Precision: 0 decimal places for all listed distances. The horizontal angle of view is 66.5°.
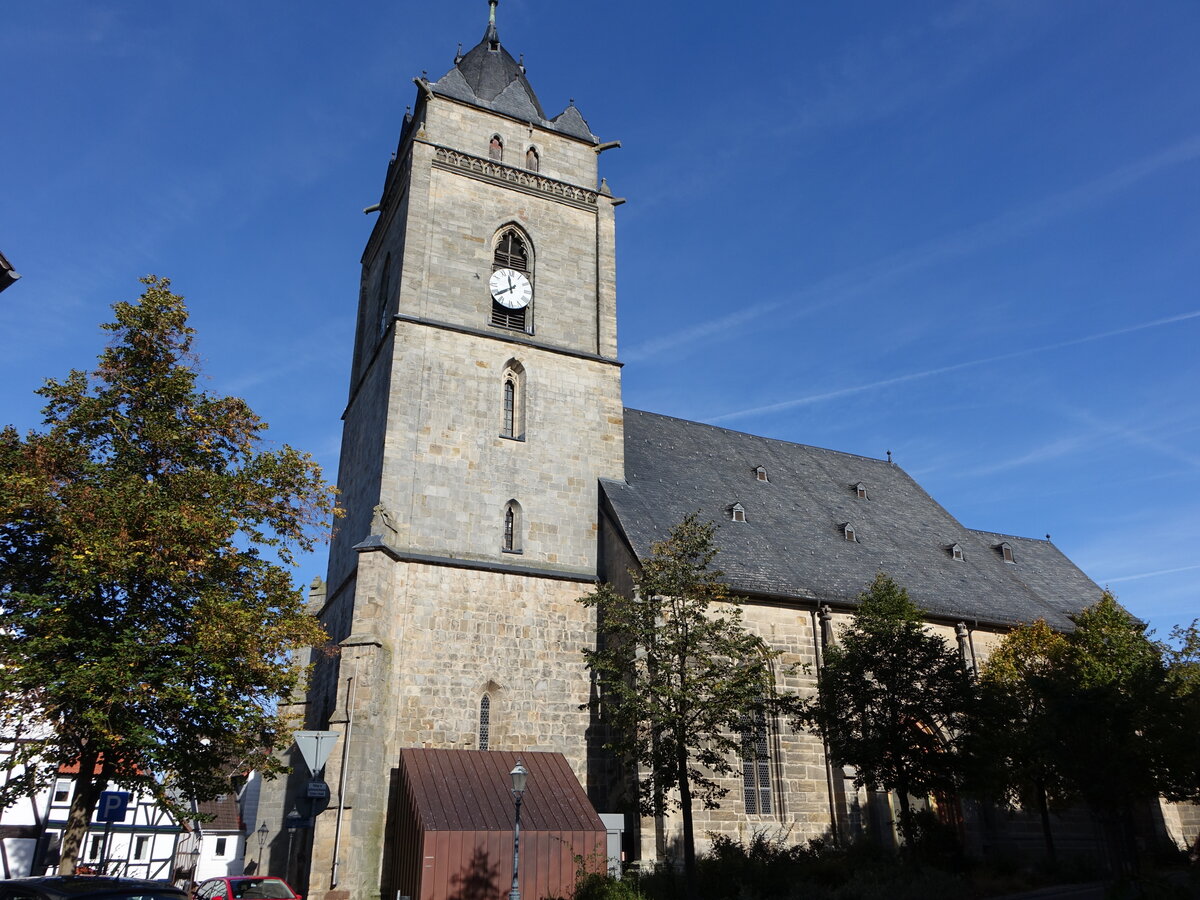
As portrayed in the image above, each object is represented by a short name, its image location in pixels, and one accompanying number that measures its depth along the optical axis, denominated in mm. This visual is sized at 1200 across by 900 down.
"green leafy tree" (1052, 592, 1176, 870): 15023
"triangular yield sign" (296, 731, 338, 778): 11547
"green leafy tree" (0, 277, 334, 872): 12805
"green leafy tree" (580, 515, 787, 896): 15180
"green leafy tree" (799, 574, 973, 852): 16906
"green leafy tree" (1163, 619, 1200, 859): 17906
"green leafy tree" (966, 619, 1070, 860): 16358
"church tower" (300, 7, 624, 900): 17609
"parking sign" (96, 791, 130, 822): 18266
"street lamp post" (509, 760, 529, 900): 13836
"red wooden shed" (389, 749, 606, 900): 15469
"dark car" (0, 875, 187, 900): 9055
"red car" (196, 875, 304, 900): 16297
